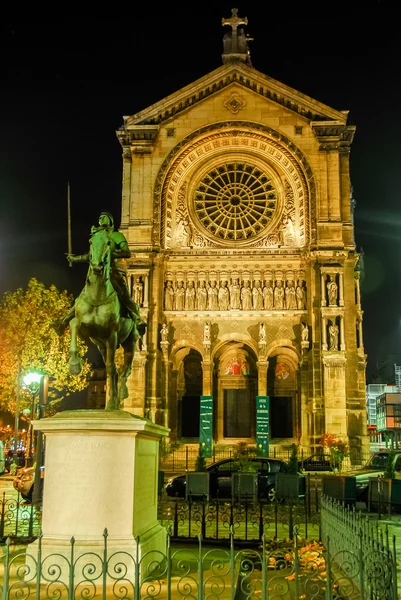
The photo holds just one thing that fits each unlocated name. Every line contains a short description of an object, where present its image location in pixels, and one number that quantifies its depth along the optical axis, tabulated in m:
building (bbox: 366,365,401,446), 61.16
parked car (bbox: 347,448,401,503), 19.20
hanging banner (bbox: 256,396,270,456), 33.16
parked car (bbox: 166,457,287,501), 20.42
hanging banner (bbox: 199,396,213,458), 33.59
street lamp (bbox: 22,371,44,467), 26.03
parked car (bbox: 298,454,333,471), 27.11
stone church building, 34.34
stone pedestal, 8.59
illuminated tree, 36.03
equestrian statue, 10.11
